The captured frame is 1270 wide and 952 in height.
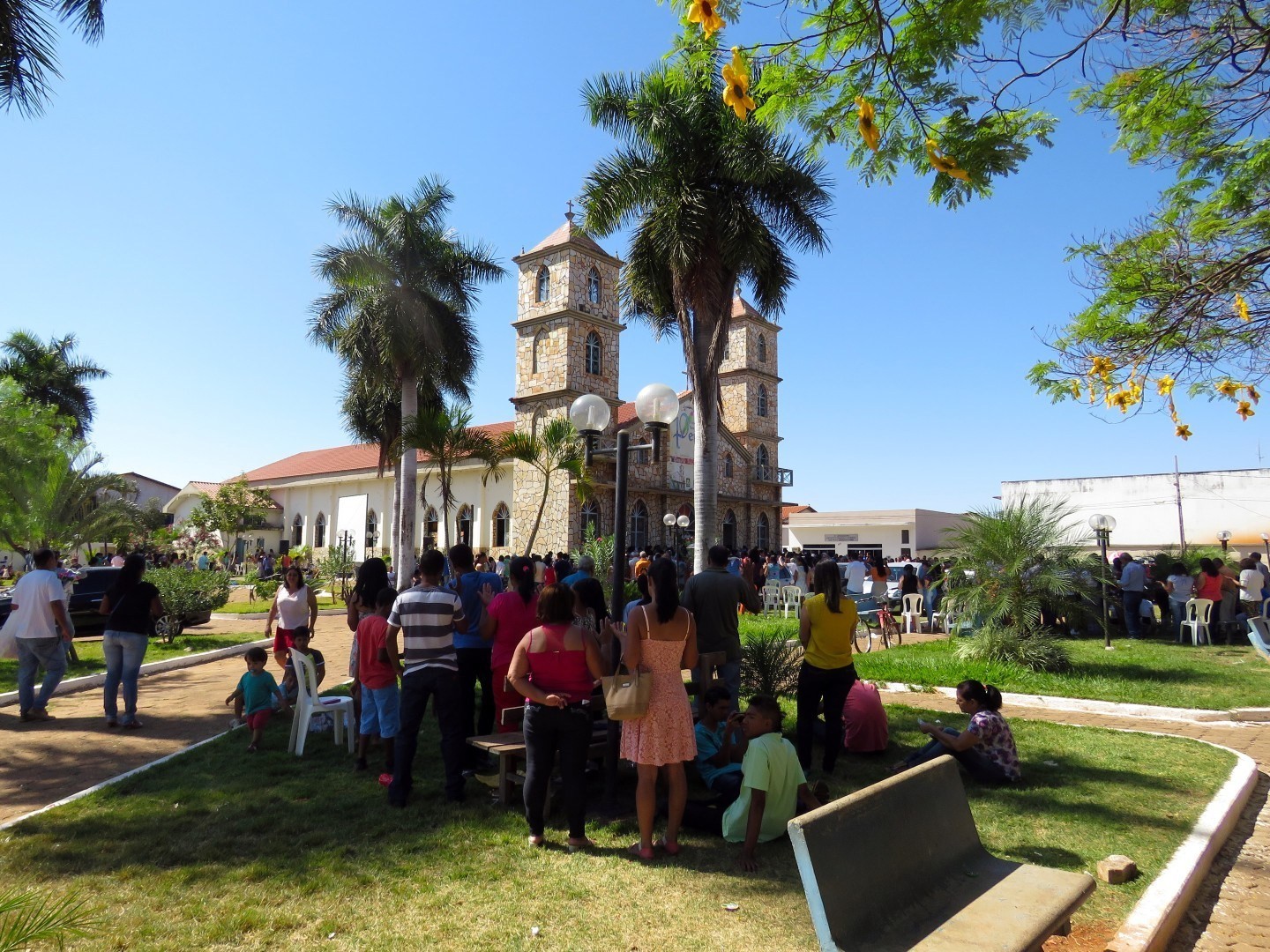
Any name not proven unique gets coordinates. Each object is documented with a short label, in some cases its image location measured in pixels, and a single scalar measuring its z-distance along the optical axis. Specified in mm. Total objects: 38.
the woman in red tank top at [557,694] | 4352
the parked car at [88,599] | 14375
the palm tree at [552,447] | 18031
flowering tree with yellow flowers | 5129
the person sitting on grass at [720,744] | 5035
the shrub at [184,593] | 14266
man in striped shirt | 5117
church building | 33500
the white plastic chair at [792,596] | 18583
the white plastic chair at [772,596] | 19234
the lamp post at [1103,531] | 12827
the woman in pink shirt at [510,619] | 5902
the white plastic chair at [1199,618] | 13648
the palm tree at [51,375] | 36844
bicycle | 13819
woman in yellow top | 5793
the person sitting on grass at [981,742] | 5484
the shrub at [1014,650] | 10477
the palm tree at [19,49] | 7281
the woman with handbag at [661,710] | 4301
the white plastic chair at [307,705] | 6676
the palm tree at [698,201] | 14336
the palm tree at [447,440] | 19344
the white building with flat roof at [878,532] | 48031
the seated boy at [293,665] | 7457
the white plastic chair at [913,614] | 16500
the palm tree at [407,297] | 23688
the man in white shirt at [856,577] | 19984
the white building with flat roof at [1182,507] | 43312
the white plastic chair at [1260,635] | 9969
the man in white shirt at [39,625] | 7738
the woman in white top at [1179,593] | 14539
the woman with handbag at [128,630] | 7594
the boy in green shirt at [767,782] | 4281
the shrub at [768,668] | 8352
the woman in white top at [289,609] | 8016
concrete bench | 2668
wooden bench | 5004
